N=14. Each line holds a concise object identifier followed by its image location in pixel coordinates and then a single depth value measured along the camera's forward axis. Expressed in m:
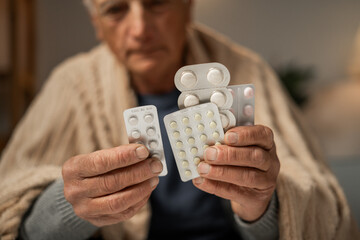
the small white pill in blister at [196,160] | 0.27
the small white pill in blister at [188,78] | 0.24
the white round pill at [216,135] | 0.26
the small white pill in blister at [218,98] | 0.25
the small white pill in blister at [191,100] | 0.25
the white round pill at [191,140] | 0.26
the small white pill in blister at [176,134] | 0.26
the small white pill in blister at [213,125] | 0.25
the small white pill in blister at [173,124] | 0.26
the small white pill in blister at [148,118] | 0.26
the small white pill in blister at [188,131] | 0.26
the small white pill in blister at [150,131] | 0.26
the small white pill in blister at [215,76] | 0.24
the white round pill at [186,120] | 0.26
